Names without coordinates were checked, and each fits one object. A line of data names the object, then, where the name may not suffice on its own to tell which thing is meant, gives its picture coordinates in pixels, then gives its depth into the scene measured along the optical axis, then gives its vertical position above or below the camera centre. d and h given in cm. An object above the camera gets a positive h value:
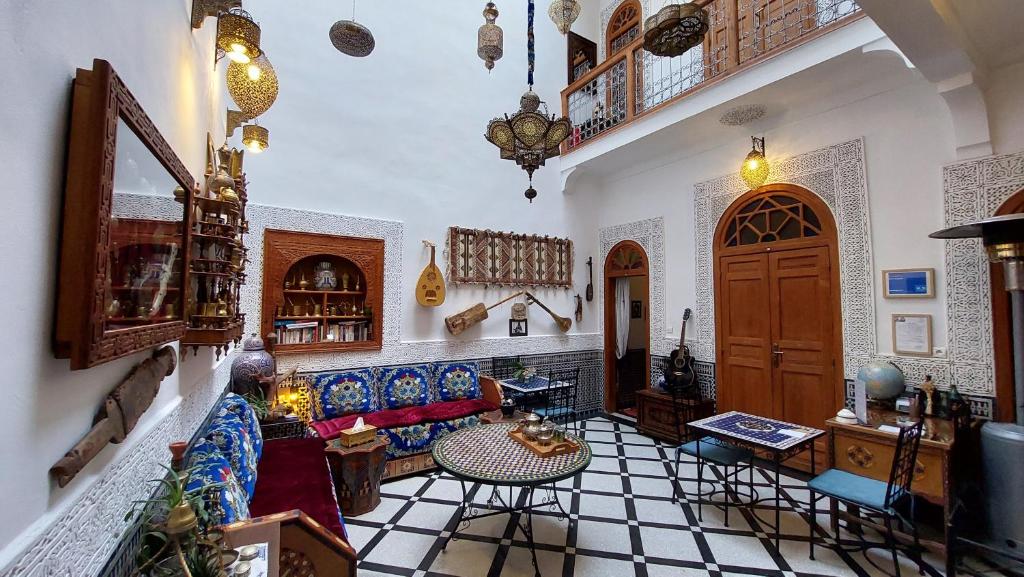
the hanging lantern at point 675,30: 250 +176
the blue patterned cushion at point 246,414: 266 -68
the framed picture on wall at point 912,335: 337 -17
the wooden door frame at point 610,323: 620 -15
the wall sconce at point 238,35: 200 +133
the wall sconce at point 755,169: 433 +150
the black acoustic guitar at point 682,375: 489 -72
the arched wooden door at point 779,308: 399 +6
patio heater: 248 -75
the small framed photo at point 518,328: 564 -22
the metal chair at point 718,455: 312 -109
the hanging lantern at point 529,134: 298 +129
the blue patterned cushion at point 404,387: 443 -82
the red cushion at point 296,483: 227 -106
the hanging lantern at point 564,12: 379 +275
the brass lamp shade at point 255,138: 327 +135
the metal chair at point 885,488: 242 -110
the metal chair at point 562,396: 519 -113
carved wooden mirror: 91 +20
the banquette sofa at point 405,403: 394 -98
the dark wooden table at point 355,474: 322 -128
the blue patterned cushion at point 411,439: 390 -122
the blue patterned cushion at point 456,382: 477 -82
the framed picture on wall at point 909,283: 338 +26
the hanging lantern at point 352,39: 358 +238
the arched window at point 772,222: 418 +97
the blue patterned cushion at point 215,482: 156 -70
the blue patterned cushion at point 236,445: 213 -72
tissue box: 326 -99
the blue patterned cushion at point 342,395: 406 -84
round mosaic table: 246 -96
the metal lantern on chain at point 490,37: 345 +227
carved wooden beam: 92 -29
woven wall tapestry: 525 +71
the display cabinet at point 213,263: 206 +24
